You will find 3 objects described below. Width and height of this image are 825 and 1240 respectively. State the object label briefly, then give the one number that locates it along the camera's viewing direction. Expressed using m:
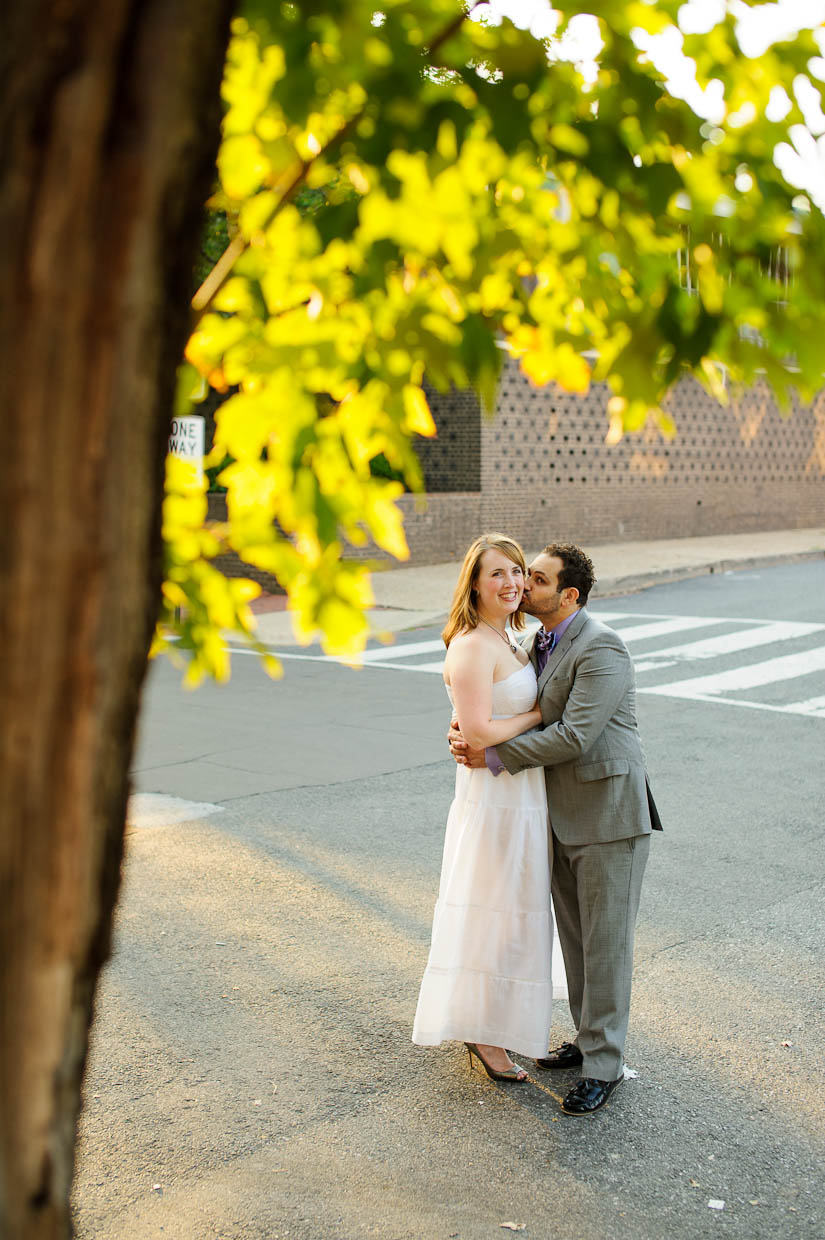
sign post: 15.43
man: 4.64
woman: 4.75
